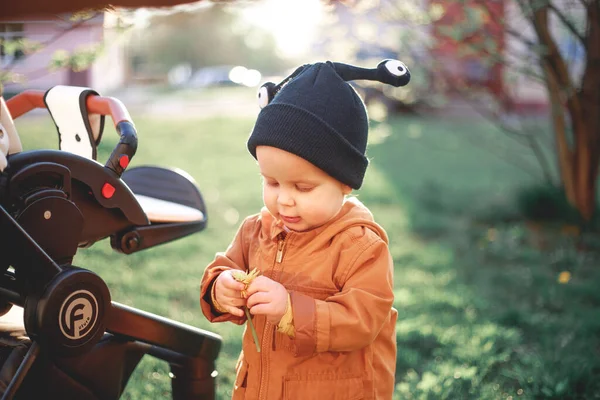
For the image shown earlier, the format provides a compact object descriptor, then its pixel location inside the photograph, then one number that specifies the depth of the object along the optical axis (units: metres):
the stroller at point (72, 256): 1.48
